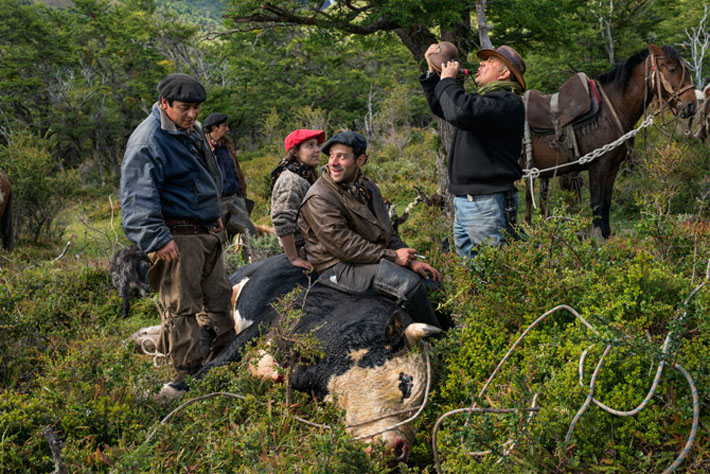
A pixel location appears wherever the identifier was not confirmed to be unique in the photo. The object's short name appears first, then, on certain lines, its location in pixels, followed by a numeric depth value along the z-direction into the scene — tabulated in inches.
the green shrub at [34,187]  413.1
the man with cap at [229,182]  270.1
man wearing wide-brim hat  131.7
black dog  251.0
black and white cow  106.0
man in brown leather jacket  141.0
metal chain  234.9
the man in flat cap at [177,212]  132.0
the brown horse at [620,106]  237.1
